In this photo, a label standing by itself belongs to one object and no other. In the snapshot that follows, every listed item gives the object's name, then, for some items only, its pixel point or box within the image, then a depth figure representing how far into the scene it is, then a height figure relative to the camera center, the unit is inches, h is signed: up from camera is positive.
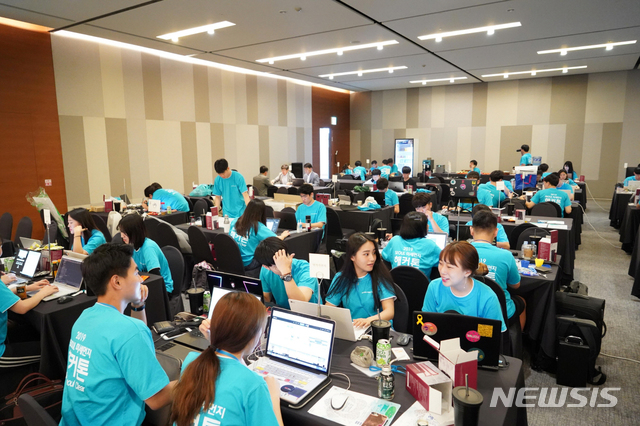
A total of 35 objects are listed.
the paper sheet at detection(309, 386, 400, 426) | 65.0 -43.0
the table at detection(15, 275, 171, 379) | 111.5 -49.2
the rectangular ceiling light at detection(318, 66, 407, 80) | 420.5 +90.9
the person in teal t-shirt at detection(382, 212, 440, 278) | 138.9 -32.4
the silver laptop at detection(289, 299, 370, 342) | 86.8 -35.3
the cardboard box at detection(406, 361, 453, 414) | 65.4 -39.3
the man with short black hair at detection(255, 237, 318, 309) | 103.7 -33.8
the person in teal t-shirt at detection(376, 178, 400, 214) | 301.7 -33.3
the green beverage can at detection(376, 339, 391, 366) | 79.2 -39.3
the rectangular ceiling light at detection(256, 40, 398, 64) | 306.5 +85.4
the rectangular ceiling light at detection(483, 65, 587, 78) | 442.8 +94.4
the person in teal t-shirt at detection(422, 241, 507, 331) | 91.4 -31.3
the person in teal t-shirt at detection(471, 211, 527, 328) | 123.5 -32.8
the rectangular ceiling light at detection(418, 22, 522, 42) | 261.1 +84.2
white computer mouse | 67.5 -42.2
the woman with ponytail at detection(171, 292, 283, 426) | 53.4 -31.0
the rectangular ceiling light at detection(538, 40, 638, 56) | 322.3 +88.7
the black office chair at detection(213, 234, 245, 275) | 169.3 -42.7
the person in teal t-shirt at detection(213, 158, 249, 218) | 241.4 -22.3
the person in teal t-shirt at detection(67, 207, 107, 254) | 159.3 -31.2
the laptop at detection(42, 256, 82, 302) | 130.5 -40.6
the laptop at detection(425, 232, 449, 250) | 160.1 -33.8
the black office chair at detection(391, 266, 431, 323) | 118.9 -38.8
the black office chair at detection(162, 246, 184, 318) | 148.4 -44.5
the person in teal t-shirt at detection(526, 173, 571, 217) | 262.2 -27.9
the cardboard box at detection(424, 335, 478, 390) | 67.8 -35.9
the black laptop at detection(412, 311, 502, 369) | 74.1 -33.5
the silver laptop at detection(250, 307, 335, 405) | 74.6 -39.6
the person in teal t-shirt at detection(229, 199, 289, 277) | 169.9 -33.3
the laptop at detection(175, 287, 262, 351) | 93.7 -44.2
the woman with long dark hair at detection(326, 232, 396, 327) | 105.7 -34.8
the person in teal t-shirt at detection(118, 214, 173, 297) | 137.6 -31.4
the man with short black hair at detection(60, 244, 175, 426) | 66.3 -36.4
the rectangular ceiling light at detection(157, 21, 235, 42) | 252.2 +83.7
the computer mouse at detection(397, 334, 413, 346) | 89.2 -42.0
